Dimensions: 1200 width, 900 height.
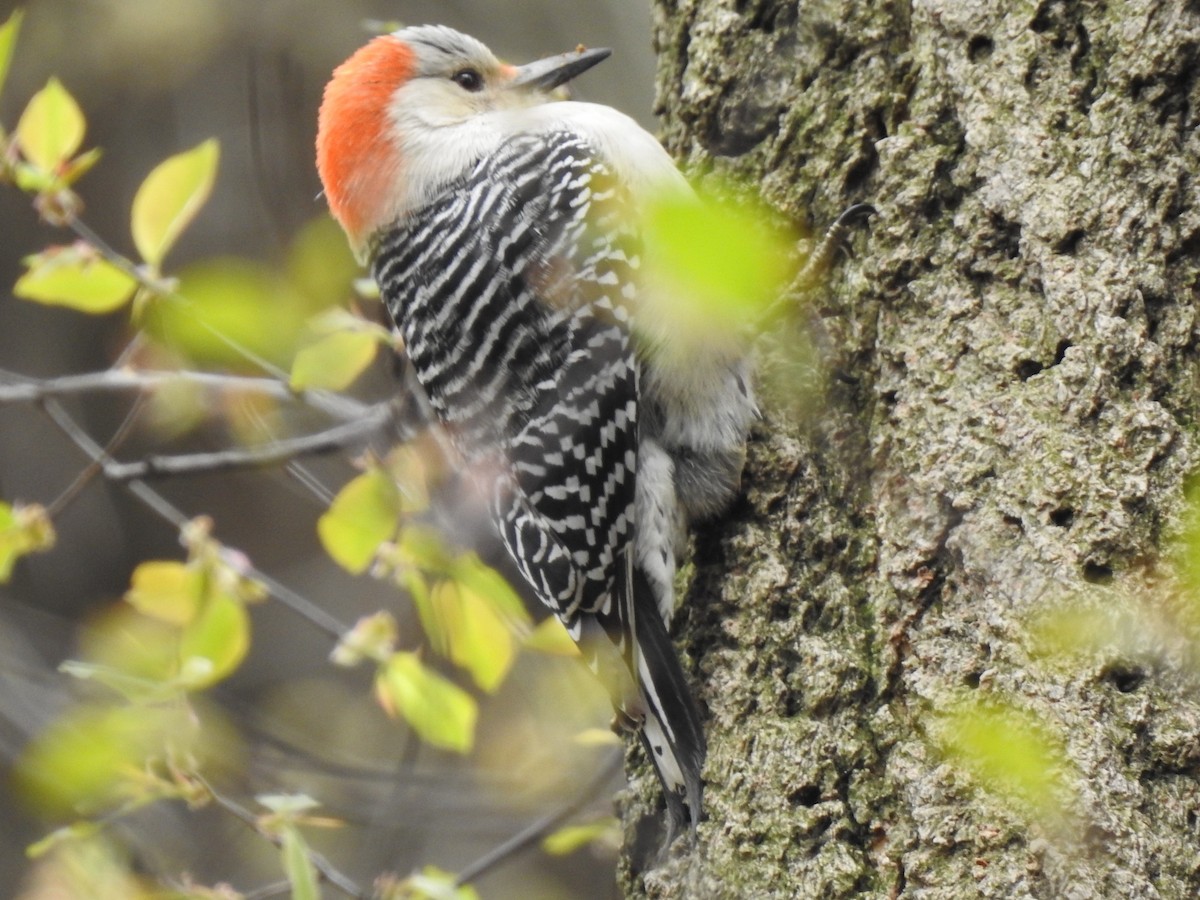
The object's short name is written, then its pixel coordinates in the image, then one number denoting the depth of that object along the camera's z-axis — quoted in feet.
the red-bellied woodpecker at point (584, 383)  17.74
